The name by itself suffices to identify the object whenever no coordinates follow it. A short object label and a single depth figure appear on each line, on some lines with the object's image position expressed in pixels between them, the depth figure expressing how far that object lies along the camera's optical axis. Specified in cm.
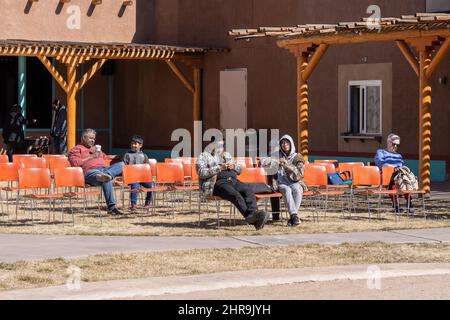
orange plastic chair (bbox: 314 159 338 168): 1877
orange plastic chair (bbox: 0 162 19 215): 1756
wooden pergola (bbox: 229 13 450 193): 1938
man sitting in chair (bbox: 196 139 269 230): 1526
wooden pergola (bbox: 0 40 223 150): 2586
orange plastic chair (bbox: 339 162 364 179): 1823
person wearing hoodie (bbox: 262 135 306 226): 1602
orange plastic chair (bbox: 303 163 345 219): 1686
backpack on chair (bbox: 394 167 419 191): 1703
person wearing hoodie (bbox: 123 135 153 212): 1773
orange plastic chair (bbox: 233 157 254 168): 1845
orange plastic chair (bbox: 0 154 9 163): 1920
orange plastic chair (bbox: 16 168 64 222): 1606
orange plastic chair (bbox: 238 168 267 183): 1644
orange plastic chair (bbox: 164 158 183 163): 1851
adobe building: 2506
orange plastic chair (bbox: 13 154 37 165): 1956
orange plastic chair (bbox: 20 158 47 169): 1886
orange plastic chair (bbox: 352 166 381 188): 1705
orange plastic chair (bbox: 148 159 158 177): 1836
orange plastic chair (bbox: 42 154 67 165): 1974
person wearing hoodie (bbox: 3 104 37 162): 2752
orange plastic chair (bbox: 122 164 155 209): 1688
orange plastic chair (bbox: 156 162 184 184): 1734
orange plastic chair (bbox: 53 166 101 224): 1622
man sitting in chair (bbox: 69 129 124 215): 1714
